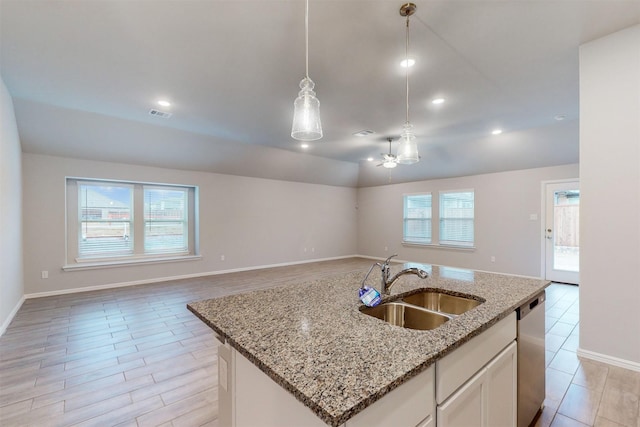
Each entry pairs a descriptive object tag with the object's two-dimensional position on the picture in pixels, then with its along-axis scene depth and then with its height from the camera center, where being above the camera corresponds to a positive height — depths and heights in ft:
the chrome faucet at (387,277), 5.65 -1.29
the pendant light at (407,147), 8.00 +1.87
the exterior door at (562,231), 18.20 -1.18
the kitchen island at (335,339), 2.62 -1.61
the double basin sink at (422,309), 5.19 -1.90
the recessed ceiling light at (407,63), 9.11 +4.85
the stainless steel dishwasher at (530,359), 5.47 -2.97
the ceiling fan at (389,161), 15.37 +2.84
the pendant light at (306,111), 5.48 +1.95
